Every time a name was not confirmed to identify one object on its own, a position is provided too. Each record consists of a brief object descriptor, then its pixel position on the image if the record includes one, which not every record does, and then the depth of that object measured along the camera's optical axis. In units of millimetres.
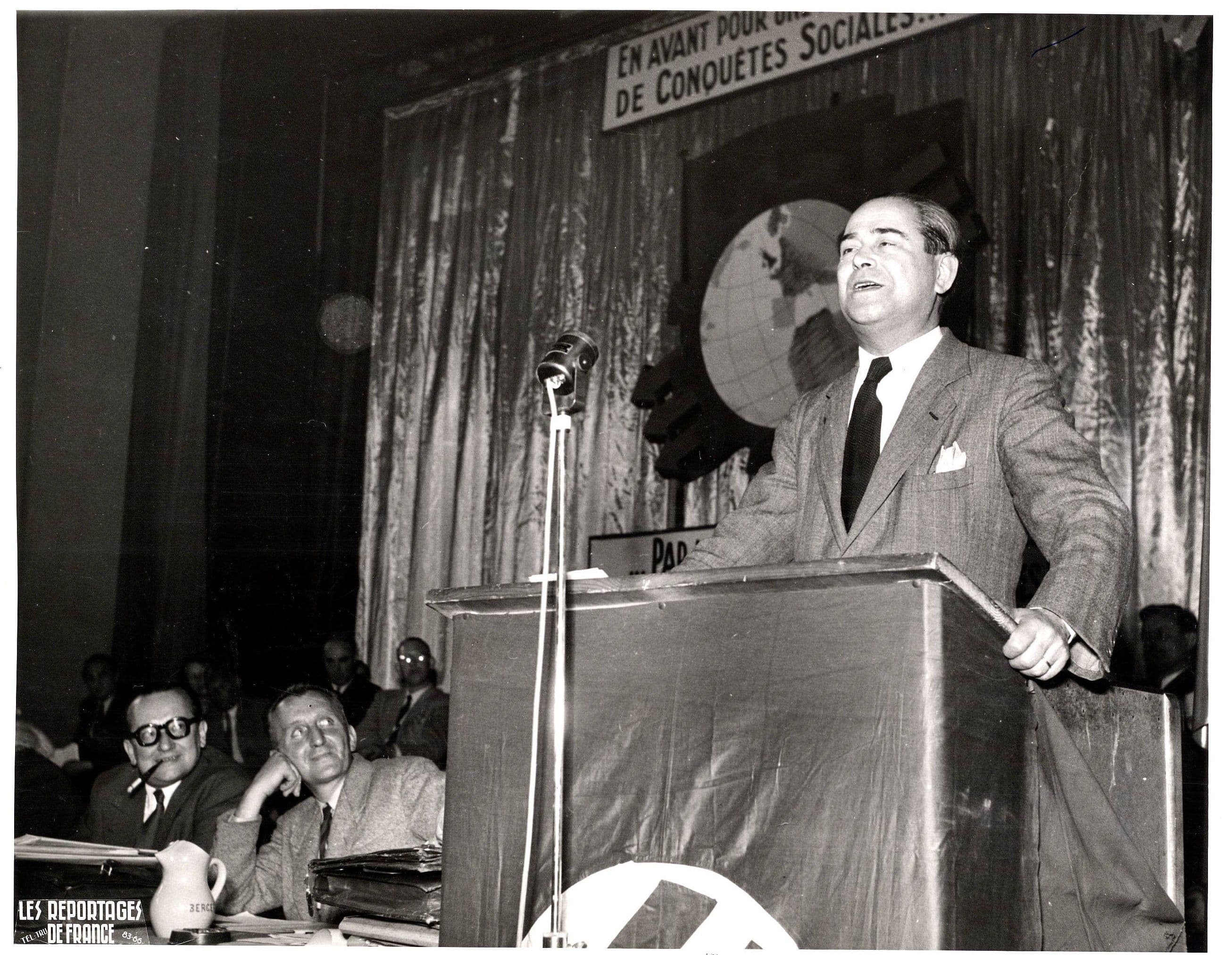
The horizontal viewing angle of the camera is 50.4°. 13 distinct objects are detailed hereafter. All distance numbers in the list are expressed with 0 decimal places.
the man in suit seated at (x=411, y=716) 5801
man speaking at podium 1835
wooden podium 1513
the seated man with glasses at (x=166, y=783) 3932
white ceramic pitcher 2453
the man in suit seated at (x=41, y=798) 5340
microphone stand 1670
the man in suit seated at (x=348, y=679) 6492
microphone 1822
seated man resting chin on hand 3369
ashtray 2354
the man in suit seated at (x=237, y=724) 6445
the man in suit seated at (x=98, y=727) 5996
